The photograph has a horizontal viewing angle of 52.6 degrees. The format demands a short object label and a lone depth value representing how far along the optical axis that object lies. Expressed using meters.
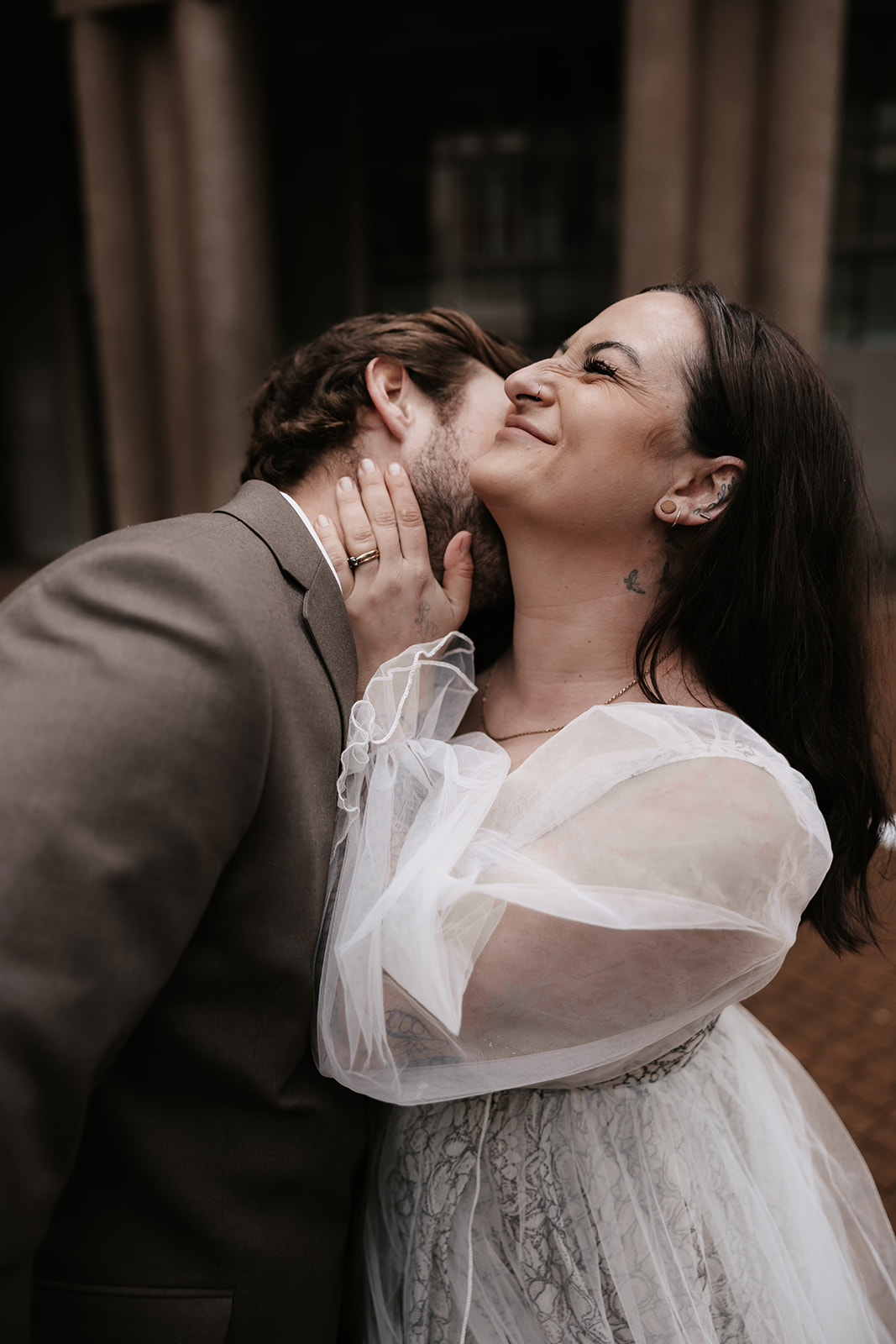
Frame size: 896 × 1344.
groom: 1.07
